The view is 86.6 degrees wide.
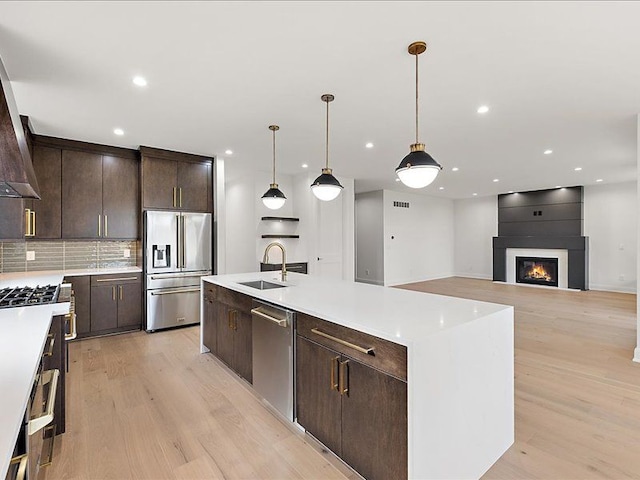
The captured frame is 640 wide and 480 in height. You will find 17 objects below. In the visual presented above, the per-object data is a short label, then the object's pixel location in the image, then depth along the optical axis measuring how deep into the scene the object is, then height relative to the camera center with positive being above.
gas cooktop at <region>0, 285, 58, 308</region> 2.23 -0.40
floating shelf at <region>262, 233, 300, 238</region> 6.42 +0.05
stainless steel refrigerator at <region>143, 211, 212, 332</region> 4.62 -0.35
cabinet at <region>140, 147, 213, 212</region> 4.72 +0.85
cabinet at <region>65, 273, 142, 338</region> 4.25 -0.83
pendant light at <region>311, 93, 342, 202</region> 2.96 +0.47
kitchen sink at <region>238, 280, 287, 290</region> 3.38 -0.46
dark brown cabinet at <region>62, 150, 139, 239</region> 4.40 +0.59
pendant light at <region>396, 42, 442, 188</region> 2.14 +0.46
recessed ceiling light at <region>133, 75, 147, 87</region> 2.65 +1.26
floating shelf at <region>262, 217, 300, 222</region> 6.35 +0.38
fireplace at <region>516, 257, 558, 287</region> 8.64 -0.86
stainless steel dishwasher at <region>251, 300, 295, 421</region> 2.30 -0.85
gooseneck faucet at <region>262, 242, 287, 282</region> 3.38 -0.36
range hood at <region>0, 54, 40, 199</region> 1.97 +0.53
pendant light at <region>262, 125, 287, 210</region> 3.60 +0.44
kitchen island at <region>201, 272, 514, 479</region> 1.49 -0.64
